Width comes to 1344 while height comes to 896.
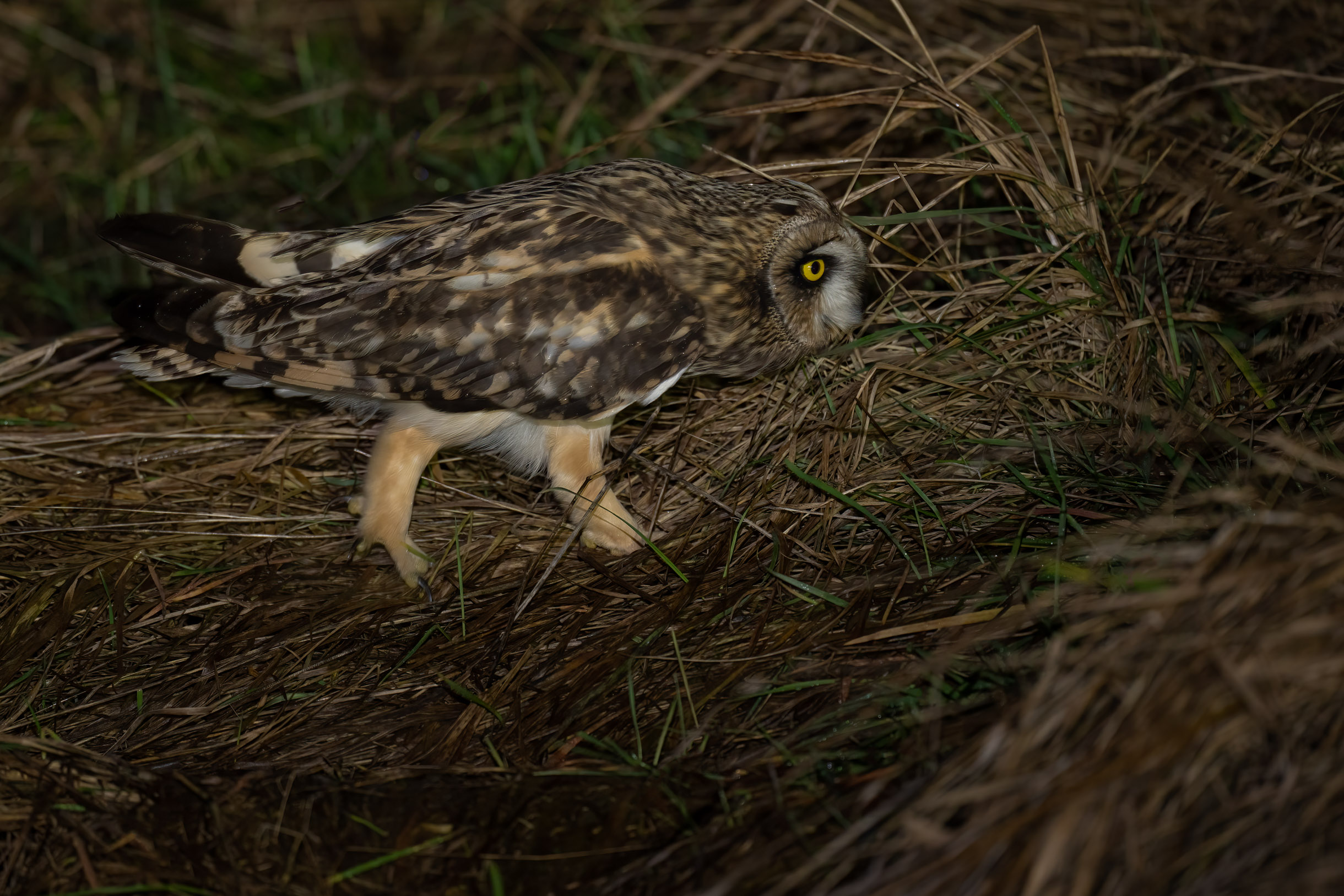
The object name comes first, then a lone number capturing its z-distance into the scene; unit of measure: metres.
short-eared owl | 8.06
